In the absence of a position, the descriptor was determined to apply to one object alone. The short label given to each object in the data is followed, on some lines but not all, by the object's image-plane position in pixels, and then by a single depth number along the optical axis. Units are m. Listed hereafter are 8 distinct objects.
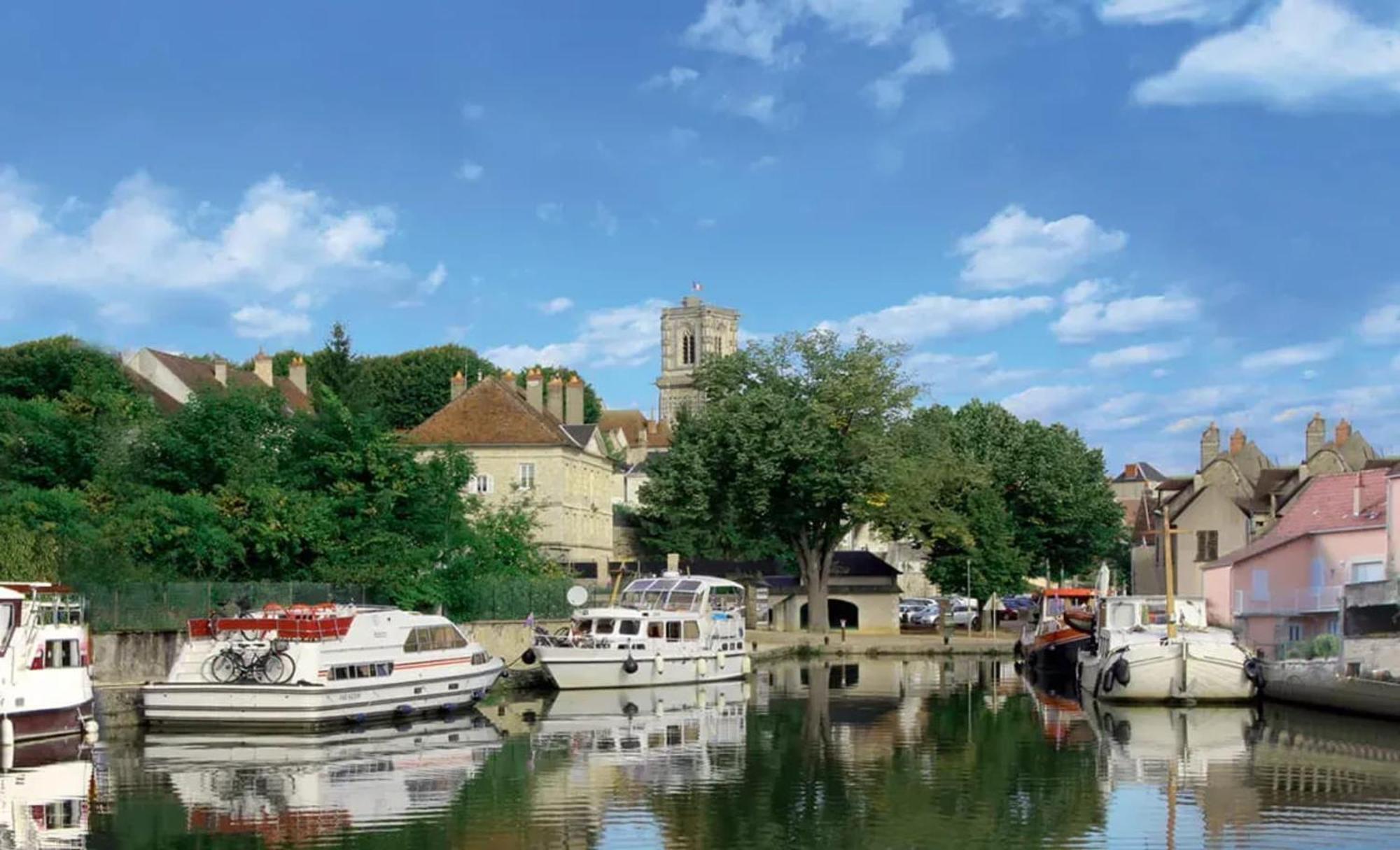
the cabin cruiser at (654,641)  52.47
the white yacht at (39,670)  35.28
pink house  53.12
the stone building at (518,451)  93.69
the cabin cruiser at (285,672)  39.75
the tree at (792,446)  76.69
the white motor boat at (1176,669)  49.03
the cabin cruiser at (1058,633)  63.59
